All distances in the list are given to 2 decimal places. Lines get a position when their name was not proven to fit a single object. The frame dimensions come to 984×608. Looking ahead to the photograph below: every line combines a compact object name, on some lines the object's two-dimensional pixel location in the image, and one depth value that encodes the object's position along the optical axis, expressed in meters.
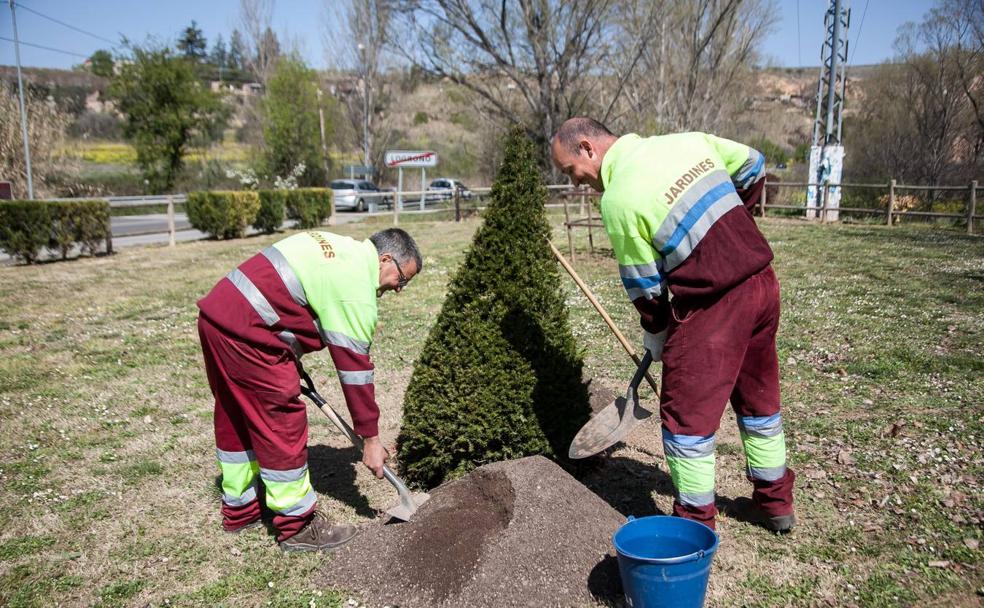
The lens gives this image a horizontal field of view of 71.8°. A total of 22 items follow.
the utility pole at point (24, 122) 22.19
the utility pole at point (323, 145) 37.31
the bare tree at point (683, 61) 27.28
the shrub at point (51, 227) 13.77
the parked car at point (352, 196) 32.97
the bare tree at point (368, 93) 39.88
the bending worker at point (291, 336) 3.37
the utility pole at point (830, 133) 19.36
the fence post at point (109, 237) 15.84
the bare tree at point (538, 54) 24.92
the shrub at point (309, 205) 22.20
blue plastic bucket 2.62
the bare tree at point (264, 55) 44.66
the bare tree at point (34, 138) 24.79
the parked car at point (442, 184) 39.06
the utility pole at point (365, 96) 41.22
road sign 27.90
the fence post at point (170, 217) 17.69
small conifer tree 3.97
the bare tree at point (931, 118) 25.20
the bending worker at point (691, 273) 3.06
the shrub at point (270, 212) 20.81
